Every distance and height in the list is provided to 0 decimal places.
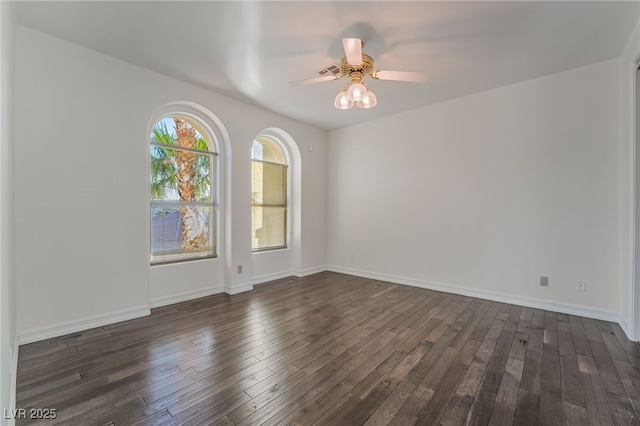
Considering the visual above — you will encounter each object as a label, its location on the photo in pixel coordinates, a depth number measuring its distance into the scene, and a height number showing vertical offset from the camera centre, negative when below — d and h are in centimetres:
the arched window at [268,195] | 480 +33
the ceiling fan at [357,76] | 254 +128
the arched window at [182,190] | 357 +31
